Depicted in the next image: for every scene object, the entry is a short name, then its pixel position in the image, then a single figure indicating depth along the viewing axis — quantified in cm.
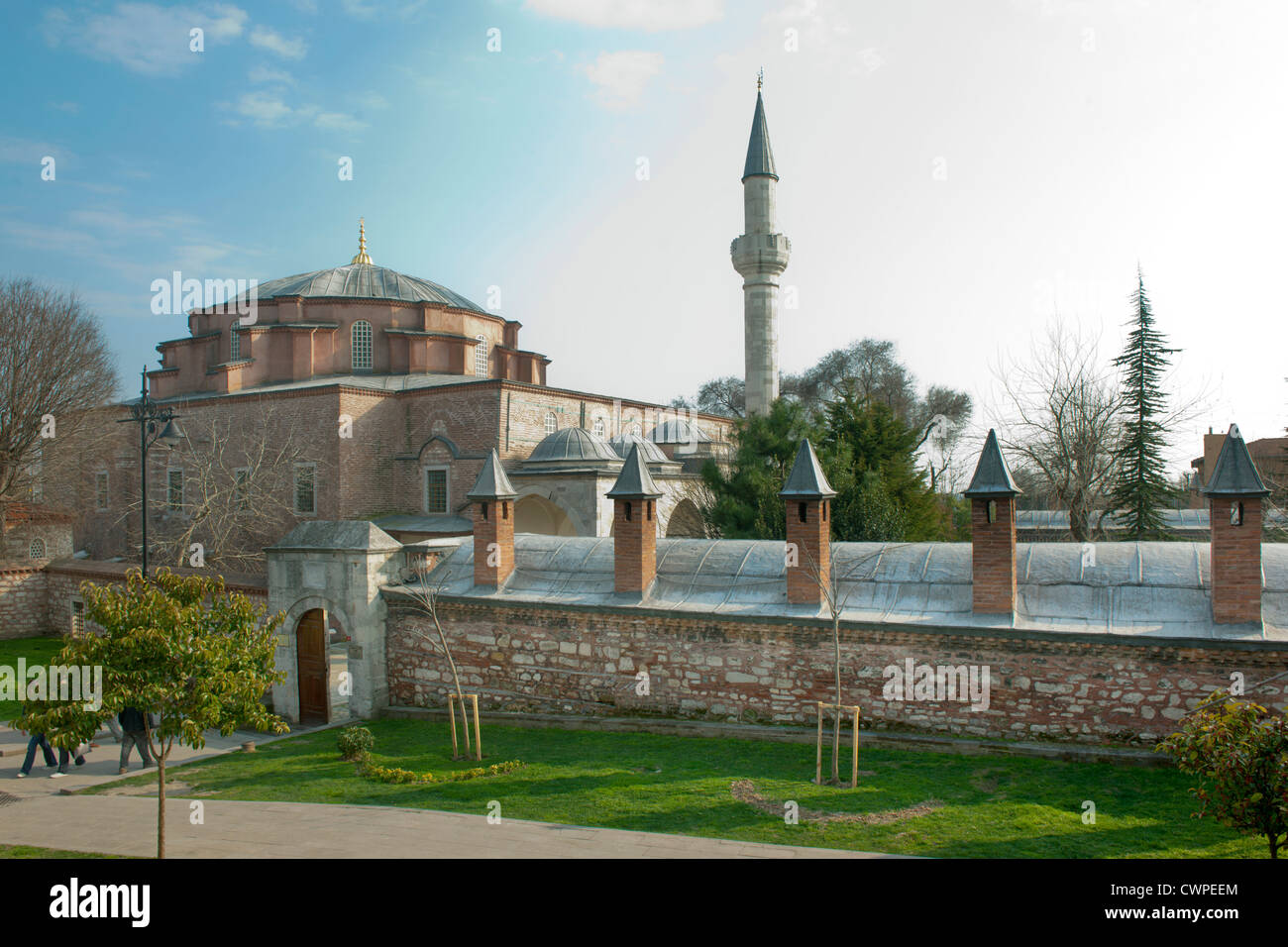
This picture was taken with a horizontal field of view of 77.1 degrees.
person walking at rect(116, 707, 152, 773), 1108
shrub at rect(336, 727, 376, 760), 1066
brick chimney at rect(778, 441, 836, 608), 1045
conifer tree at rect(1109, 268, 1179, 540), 2219
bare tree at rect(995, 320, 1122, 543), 2152
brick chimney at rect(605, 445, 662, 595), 1138
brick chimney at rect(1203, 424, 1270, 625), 841
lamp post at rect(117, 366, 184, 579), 1305
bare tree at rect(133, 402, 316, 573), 2434
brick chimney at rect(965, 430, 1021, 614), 945
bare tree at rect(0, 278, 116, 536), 2514
